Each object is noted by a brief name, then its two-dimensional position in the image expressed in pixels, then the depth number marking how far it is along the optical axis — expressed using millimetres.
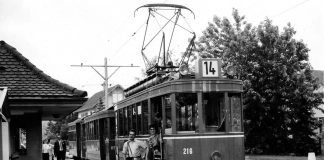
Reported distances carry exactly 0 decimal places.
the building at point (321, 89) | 26272
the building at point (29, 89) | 9805
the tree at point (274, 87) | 28859
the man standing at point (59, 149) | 23888
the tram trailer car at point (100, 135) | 19000
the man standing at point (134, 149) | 11469
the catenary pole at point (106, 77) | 33594
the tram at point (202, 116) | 10953
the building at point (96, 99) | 78144
